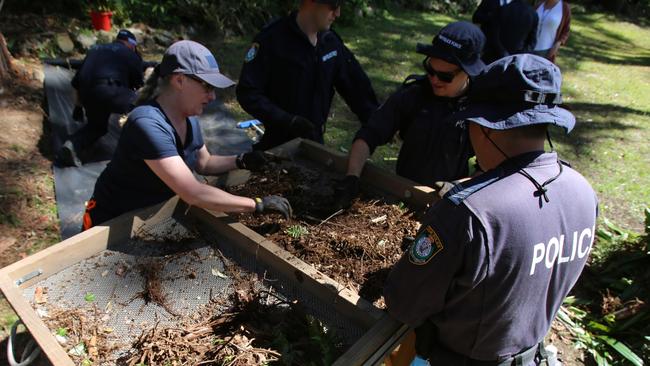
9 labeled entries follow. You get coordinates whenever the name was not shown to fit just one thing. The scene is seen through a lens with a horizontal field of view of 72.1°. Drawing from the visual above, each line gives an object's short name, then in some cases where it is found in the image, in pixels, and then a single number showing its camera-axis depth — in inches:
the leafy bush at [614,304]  133.9
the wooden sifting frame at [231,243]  62.7
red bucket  319.6
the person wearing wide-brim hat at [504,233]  52.9
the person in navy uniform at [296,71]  125.0
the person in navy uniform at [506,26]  198.8
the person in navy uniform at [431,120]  99.2
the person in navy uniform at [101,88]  207.8
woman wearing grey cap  83.8
